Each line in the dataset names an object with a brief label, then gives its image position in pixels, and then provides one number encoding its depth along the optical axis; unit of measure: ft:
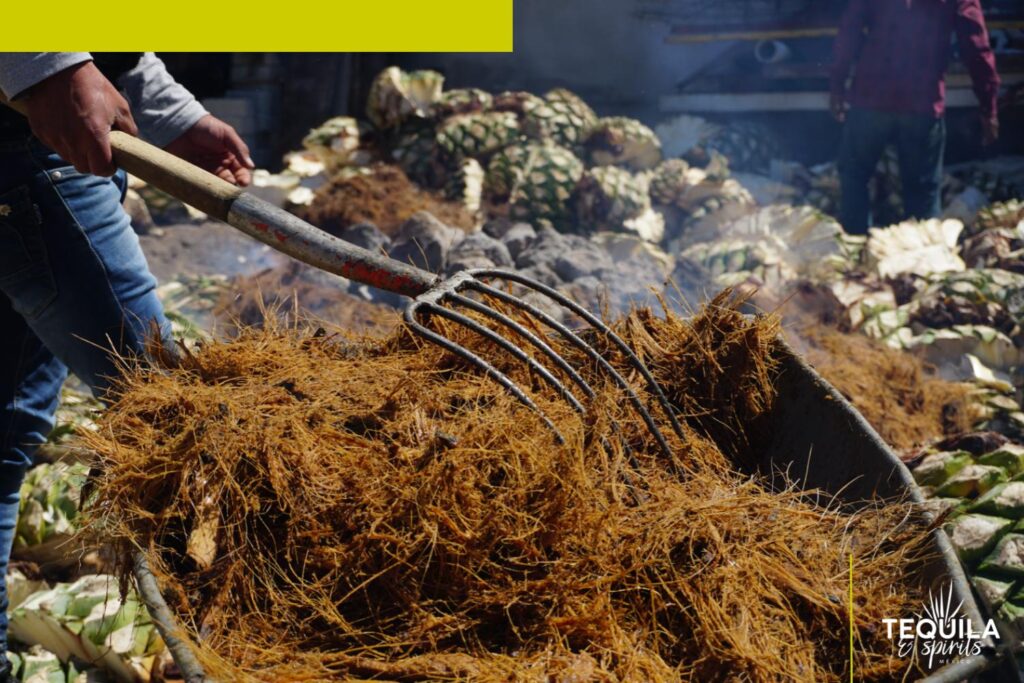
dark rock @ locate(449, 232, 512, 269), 16.80
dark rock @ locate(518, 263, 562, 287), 16.33
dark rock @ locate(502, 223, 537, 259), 18.58
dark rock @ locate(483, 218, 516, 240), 20.27
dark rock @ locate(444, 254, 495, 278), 16.25
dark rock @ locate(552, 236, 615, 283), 16.83
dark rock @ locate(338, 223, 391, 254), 17.97
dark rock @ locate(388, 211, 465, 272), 16.89
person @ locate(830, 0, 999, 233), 21.33
